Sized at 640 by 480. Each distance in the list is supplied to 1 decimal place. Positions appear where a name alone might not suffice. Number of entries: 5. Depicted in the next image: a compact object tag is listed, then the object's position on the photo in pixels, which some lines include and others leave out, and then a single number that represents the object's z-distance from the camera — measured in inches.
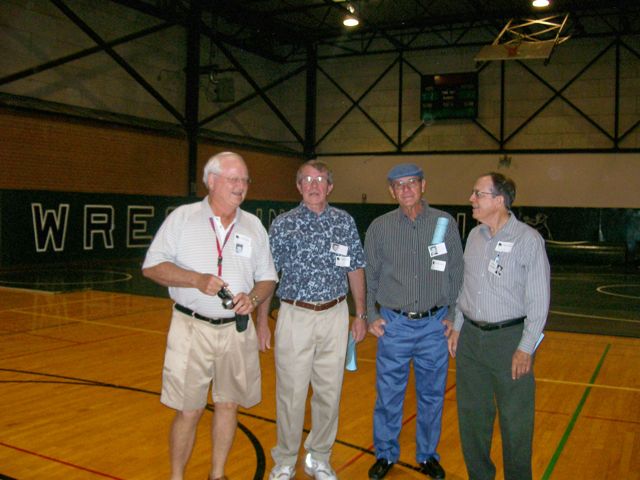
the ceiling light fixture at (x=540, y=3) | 548.4
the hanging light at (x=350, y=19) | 650.8
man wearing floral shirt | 133.9
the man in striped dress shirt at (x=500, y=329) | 116.3
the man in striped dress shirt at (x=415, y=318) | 140.6
